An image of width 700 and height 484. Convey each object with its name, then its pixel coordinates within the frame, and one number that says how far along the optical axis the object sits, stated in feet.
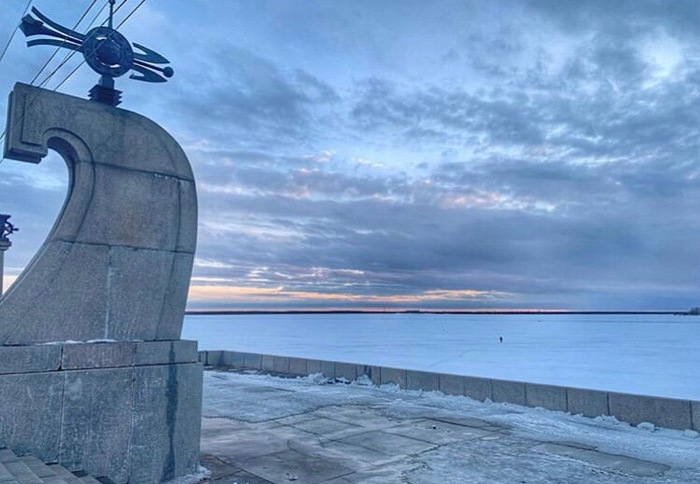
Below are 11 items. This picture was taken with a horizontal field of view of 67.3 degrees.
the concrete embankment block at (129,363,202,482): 23.62
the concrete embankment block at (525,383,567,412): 38.06
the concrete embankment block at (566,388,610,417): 35.73
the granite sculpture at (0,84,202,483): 21.58
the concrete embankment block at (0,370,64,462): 20.51
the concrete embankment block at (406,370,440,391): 46.50
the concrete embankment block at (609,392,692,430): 32.07
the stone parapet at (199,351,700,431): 32.63
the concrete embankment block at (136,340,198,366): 24.23
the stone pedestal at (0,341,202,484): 20.97
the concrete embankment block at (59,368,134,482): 21.88
